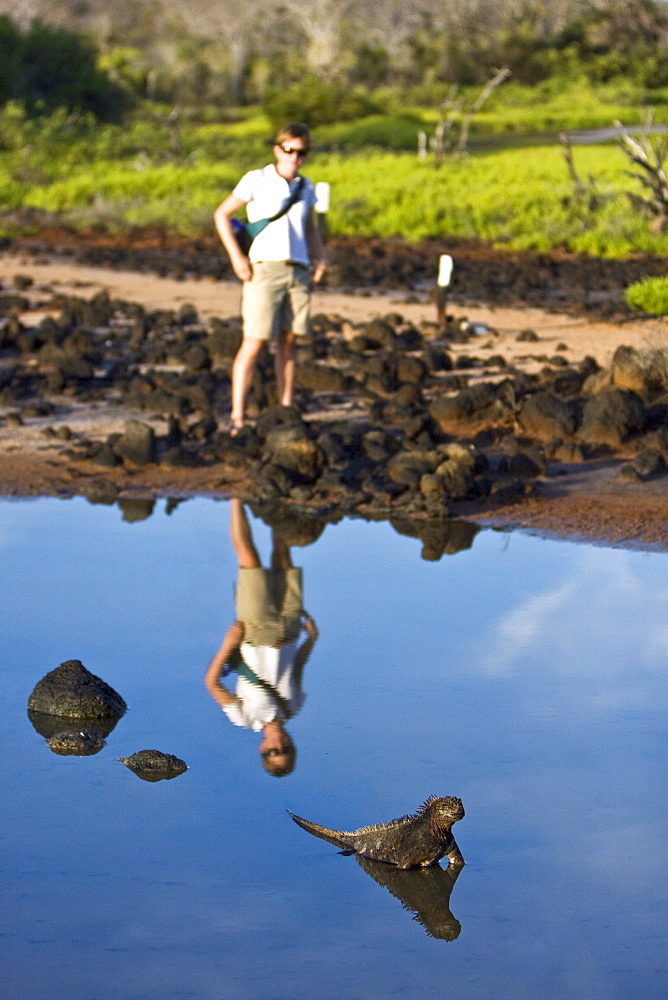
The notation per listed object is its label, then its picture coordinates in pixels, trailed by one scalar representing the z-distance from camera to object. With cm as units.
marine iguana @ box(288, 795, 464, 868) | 381
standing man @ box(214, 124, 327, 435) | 789
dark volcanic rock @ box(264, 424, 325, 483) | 813
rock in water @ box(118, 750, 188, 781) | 436
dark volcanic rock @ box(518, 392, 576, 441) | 929
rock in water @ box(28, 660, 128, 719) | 477
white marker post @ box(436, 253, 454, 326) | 1404
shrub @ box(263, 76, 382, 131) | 4362
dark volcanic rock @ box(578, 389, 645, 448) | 917
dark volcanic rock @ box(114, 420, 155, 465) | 862
